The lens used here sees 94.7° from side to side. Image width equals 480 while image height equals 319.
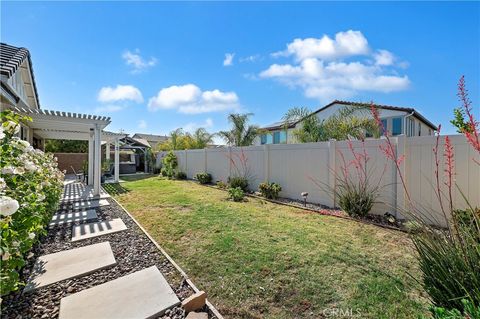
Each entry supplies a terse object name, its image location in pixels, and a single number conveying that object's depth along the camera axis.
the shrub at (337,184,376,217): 5.94
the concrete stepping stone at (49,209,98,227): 5.85
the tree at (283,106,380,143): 9.32
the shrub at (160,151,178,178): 16.47
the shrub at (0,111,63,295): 1.83
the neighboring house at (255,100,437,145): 12.89
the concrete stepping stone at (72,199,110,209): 7.64
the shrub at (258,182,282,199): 8.68
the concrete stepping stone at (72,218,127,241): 4.92
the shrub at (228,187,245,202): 8.44
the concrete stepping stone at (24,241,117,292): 3.18
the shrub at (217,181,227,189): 11.28
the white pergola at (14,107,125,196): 7.66
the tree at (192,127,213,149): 19.59
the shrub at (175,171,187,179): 15.91
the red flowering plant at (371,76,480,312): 1.92
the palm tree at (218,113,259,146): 14.57
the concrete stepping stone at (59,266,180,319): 2.52
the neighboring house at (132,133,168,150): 43.65
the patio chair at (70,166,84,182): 14.25
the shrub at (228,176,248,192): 10.33
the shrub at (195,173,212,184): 13.24
